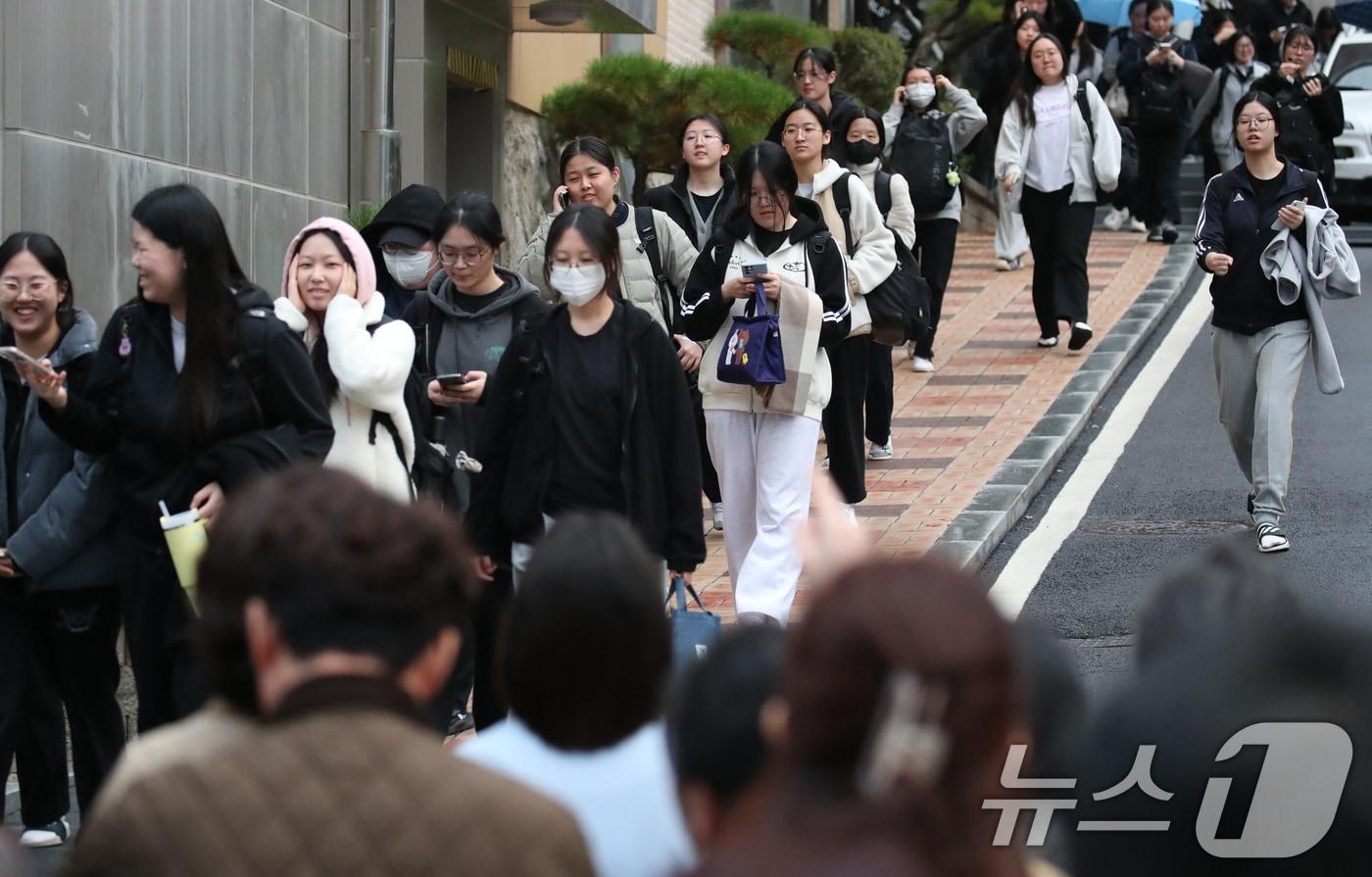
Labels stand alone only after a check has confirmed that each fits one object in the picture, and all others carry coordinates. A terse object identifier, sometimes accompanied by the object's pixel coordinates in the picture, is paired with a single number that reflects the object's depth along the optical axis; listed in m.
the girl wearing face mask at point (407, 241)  16.05
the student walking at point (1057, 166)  28.78
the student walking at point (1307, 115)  32.72
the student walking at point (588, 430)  12.91
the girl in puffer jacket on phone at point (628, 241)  16.98
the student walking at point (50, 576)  12.03
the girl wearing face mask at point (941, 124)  28.48
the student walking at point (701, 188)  19.16
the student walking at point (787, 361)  15.67
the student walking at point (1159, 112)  40.56
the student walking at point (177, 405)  11.21
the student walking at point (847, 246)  18.08
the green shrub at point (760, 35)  36.81
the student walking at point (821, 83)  23.80
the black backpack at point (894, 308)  18.44
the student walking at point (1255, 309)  19.53
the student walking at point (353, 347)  12.52
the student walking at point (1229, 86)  39.44
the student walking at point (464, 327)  13.91
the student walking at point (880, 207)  22.42
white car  45.34
